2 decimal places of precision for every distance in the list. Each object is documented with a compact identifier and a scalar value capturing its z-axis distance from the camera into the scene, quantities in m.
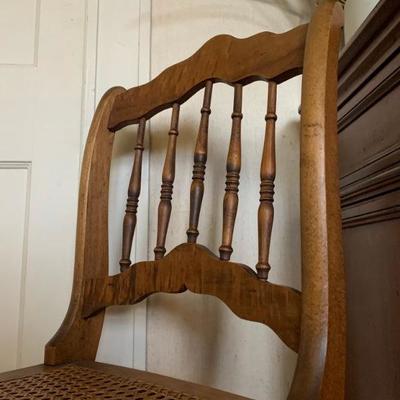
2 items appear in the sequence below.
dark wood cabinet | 0.46
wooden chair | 0.36
